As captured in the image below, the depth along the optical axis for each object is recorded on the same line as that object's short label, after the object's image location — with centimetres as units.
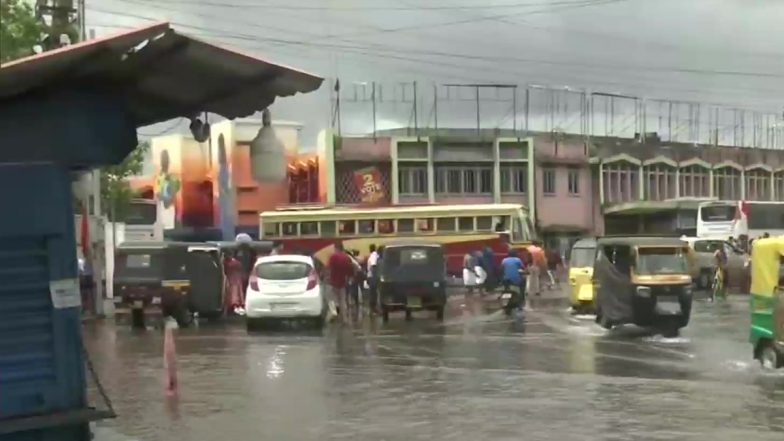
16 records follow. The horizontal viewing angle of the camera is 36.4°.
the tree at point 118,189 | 3721
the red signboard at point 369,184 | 6178
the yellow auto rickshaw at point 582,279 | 3019
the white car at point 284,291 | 2669
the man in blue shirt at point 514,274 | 3109
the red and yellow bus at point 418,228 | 4741
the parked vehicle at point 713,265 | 4344
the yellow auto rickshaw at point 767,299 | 1684
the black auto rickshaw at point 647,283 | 2369
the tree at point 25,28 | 1759
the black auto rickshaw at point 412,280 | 3028
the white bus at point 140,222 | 4903
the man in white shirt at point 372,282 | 3192
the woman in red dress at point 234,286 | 3222
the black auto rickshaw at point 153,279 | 2880
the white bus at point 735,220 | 5366
